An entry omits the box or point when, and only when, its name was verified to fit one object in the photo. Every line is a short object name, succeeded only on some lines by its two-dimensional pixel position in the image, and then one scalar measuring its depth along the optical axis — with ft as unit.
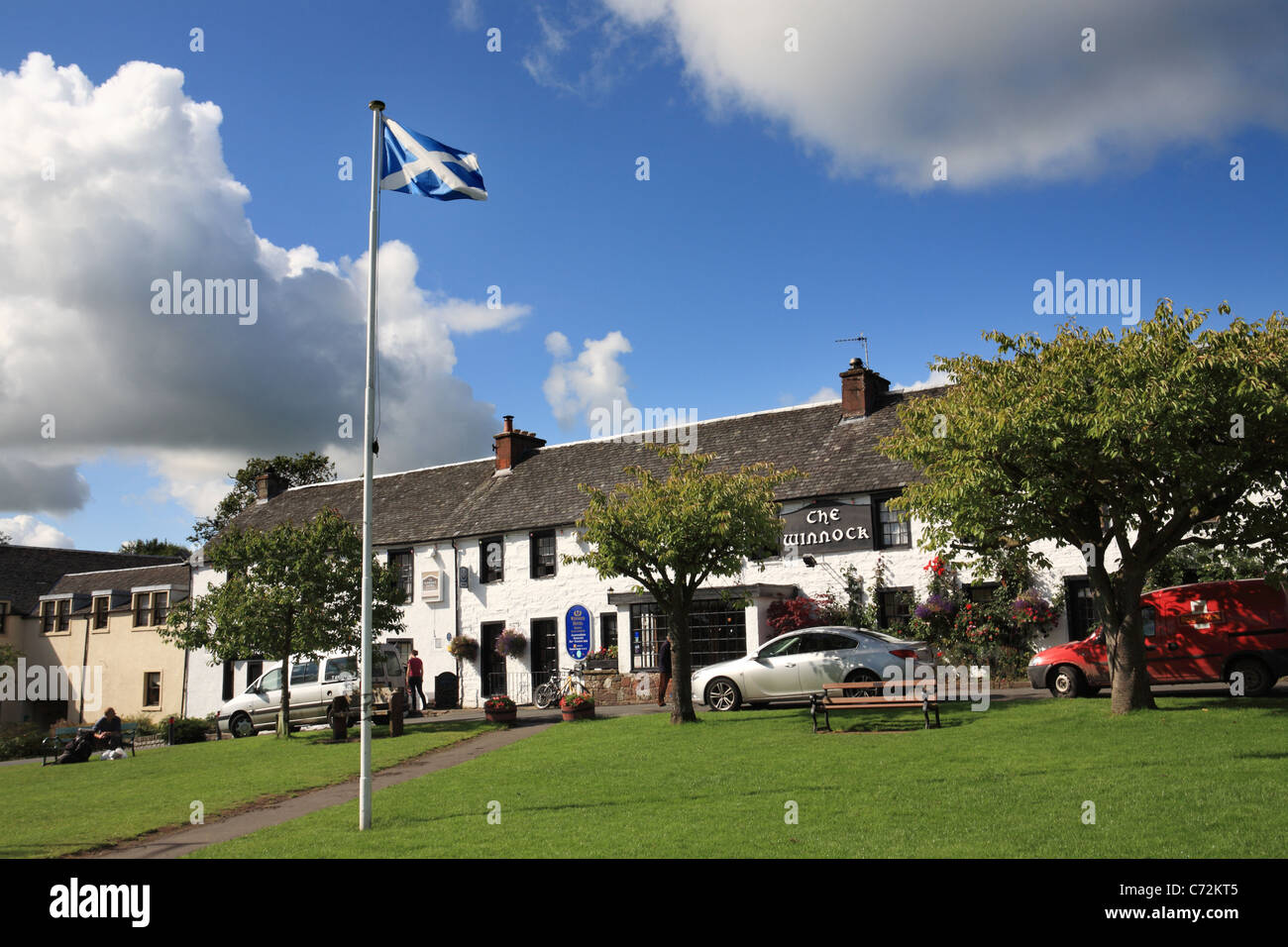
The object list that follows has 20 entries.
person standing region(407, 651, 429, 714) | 97.66
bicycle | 92.84
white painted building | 86.84
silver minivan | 85.92
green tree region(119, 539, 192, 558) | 259.76
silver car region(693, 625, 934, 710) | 63.41
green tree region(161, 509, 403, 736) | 78.38
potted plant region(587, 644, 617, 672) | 95.35
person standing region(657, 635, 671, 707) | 79.10
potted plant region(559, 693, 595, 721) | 71.61
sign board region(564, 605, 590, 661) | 99.60
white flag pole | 35.55
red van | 55.01
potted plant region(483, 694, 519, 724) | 74.64
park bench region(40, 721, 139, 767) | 80.18
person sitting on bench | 79.46
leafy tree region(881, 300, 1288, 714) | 45.27
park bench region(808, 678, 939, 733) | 52.37
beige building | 139.74
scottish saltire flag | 40.09
